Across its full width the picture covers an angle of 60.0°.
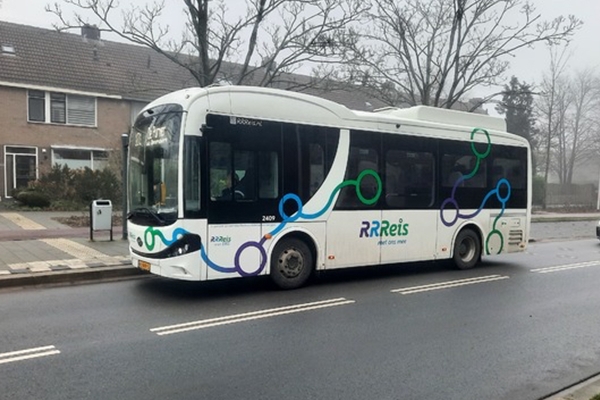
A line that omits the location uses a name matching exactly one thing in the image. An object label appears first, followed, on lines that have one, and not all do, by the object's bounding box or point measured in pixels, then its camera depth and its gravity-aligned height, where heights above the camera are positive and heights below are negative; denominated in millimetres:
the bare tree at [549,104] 35219 +6355
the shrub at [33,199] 20234 -586
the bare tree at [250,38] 12352 +3718
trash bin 12406 -759
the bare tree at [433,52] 17875 +4823
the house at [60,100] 24703 +4284
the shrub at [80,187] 21188 -107
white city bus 7465 +6
